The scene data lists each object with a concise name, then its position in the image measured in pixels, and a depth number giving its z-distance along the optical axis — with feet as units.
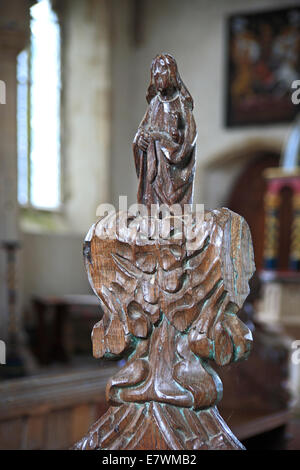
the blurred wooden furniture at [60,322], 22.26
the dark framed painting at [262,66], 29.50
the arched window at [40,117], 27.43
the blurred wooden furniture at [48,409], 7.36
